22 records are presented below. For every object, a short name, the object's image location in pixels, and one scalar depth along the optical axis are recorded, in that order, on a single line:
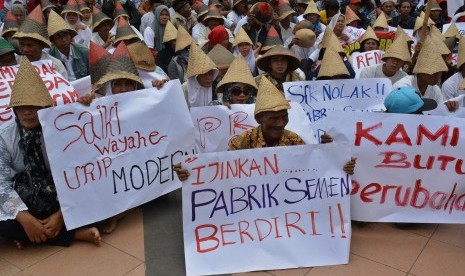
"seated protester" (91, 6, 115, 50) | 6.56
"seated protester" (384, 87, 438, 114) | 3.43
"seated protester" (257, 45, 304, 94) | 4.51
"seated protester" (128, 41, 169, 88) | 4.43
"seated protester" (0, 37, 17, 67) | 4.23
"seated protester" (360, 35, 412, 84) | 4.80
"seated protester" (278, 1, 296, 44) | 7.26
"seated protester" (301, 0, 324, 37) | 7.64
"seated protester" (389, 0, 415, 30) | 8.29
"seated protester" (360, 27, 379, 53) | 6.04
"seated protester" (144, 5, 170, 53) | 7.17
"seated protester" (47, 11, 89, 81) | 5.00
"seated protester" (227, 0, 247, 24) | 8.27
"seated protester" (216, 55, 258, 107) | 4.05
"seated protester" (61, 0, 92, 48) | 6.55
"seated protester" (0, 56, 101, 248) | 3.19
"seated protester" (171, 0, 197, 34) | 7.35
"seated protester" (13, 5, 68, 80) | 4.55
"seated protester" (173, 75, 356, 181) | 3.03
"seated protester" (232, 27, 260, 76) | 5.67
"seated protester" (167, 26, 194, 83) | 5.40
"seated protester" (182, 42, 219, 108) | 4.29
